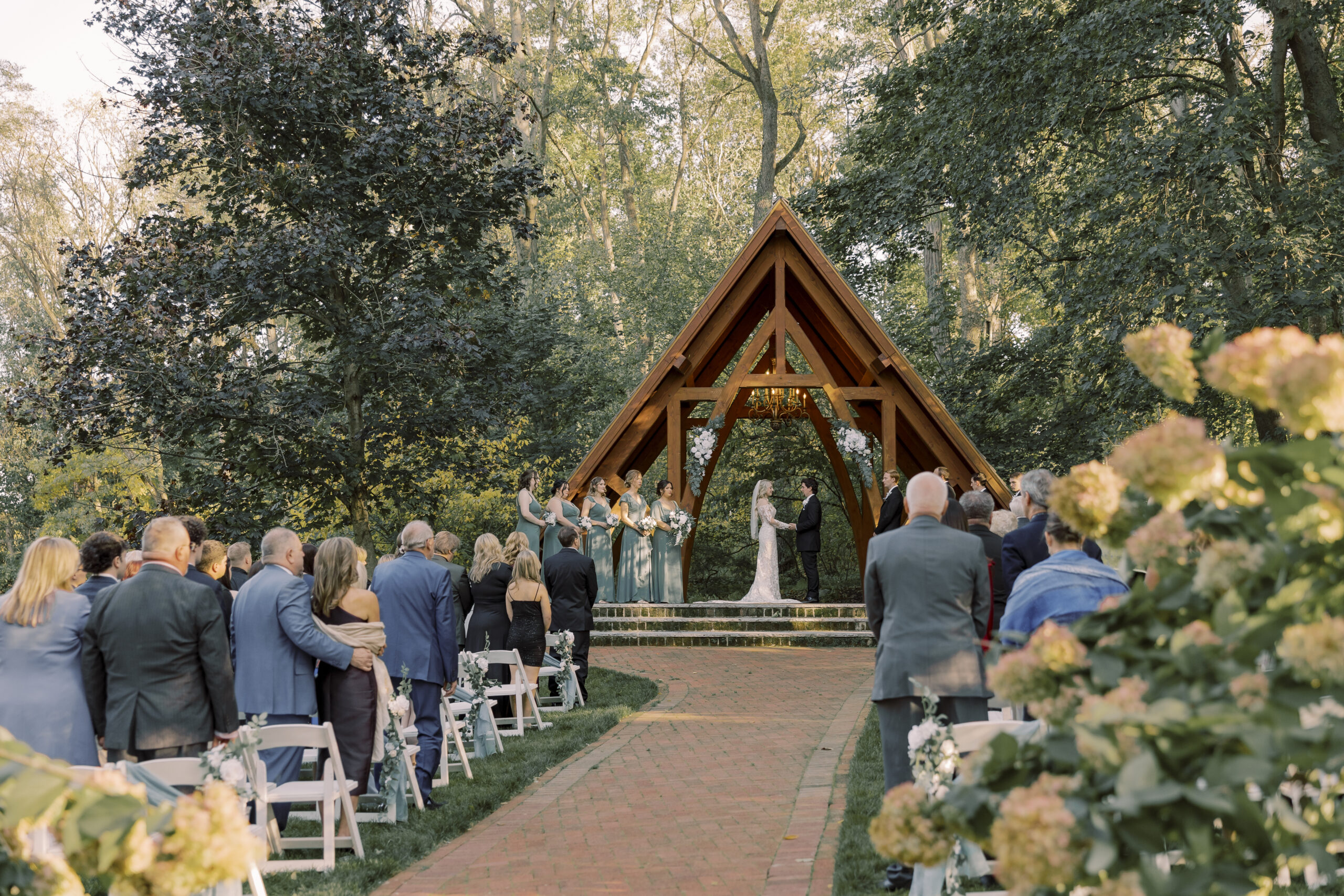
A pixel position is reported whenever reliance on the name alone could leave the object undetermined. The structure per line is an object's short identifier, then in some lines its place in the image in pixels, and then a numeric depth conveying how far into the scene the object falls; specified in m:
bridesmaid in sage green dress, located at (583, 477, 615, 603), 16.83
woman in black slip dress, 9.59
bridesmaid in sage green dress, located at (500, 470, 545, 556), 15.40
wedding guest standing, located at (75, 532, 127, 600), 6.20
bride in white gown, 17.39
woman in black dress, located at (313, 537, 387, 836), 6.50
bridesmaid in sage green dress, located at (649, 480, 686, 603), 17.34
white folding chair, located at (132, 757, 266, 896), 4.67
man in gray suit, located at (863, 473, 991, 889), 5.04
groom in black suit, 18.27
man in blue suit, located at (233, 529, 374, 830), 6.23
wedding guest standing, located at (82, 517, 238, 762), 5.30
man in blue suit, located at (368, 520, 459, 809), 7.24
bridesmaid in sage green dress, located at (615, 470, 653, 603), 17.25
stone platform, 16.23
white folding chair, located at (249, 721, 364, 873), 5.51
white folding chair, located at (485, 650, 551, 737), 9.16
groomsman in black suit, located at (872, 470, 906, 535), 14.56
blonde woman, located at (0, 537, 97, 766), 5.16
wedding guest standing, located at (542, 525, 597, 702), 10.89
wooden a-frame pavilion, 16.53
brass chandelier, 19.34
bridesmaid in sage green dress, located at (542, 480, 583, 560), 15.45
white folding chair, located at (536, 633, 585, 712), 10.84
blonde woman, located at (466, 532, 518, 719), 9.76
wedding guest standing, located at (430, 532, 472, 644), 9.23
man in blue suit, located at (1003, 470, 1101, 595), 6.68
